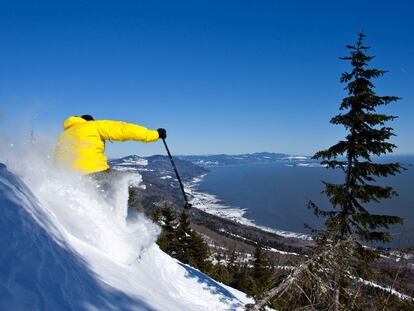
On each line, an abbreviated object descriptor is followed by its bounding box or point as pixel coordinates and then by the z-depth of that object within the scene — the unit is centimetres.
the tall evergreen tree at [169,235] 3117
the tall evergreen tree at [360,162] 1266
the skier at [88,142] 702
